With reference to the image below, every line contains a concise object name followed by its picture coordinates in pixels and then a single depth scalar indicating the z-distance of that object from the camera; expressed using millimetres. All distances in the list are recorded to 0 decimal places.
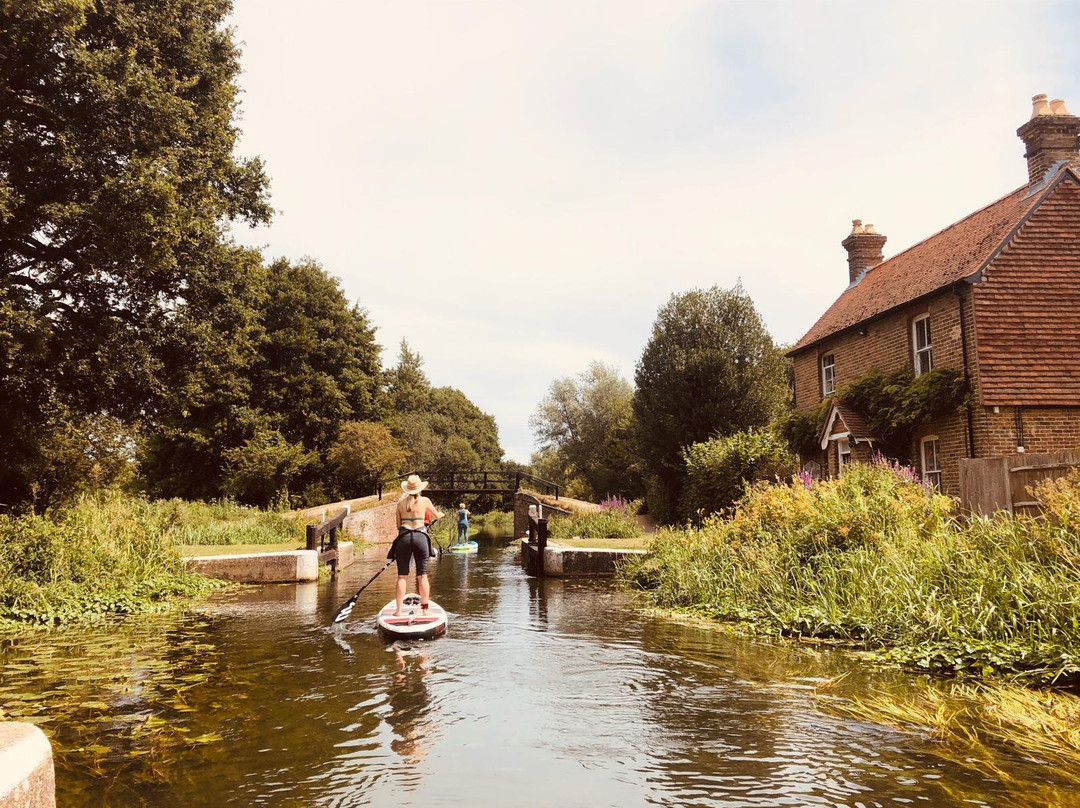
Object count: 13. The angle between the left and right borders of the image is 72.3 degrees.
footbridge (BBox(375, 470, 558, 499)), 37438
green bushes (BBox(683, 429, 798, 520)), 23625
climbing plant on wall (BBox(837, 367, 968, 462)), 17484
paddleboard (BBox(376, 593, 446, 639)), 9719
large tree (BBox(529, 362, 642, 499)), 40969
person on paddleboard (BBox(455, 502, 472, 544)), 28609
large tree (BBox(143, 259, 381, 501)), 35938
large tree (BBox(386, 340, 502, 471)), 53125
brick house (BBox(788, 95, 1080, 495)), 16781
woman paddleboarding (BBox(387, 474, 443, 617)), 10258
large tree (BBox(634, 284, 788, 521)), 30531
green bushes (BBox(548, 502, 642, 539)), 24141
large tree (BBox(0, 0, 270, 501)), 13758
